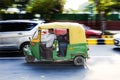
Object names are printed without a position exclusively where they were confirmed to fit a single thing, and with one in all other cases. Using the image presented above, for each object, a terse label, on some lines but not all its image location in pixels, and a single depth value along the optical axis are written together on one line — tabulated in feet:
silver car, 47.34
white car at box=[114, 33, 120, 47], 51.58
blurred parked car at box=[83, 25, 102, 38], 69.62
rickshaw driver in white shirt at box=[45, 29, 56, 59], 39.06
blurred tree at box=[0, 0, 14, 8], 89.35
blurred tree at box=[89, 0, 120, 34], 80.02
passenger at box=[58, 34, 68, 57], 39.06
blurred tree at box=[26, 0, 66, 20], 94.86
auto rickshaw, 39.19
